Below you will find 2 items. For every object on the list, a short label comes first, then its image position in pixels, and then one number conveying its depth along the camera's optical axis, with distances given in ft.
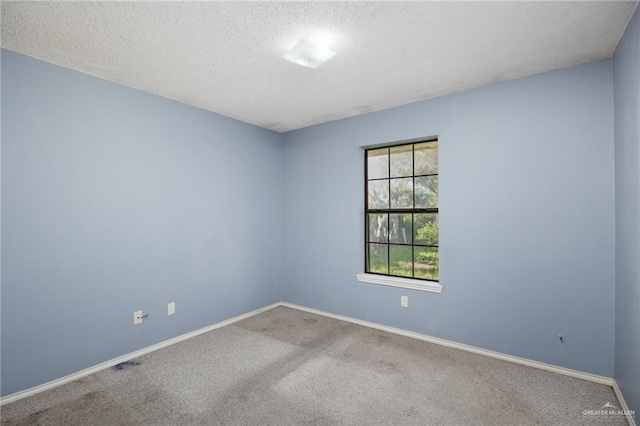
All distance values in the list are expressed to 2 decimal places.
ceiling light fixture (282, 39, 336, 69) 6.73
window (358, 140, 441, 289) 10.84
